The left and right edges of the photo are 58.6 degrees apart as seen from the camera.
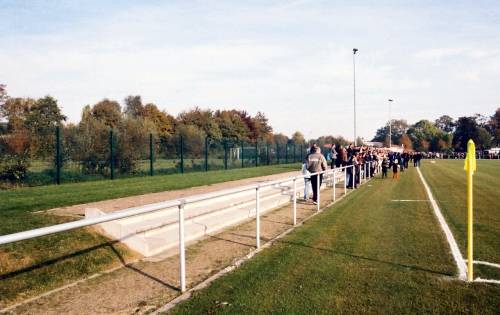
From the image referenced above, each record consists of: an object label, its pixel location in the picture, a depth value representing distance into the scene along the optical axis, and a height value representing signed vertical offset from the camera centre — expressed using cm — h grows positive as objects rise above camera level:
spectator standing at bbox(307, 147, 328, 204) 1452 -56
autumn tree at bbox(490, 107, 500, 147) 13088 +543
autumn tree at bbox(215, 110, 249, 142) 7701 +357
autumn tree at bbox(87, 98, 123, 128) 6188 +532
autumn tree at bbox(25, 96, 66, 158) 1722 +29
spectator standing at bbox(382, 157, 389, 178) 2791 -135
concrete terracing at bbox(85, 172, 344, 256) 757 -155
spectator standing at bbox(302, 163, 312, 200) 1518 -140
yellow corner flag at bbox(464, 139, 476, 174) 577 -17
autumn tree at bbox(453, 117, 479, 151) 12112 +390
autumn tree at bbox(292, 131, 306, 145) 11153 +260
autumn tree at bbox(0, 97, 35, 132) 1711 +250
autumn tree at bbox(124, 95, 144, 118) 7925 +802
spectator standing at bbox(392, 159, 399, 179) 2619 -142
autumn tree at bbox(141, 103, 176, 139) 6887 +464
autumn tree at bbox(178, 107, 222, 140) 7000 +429
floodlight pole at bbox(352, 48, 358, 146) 3681 +766
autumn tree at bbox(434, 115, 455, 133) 17588 +883
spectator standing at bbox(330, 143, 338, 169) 2139 -40
